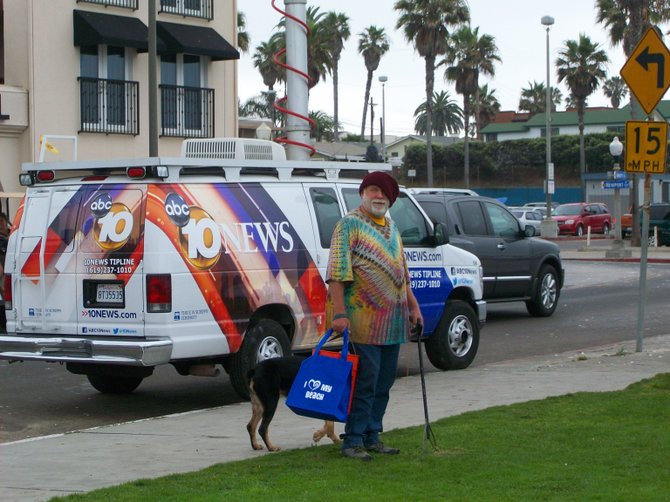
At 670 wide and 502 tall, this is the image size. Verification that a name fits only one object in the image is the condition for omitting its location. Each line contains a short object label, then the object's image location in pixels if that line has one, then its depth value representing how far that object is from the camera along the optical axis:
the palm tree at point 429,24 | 61.59
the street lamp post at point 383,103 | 61.28
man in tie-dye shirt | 7.60
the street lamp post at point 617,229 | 35.28
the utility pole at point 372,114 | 83.71
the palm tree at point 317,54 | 68.56
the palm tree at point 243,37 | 65.19
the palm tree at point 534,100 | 113.31
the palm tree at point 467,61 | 75.81
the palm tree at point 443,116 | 118.69
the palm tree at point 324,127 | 111.94
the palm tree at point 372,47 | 91.12
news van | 10.07
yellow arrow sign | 12.88
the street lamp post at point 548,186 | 49.56
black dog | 8.26
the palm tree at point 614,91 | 120.56
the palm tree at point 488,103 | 105.06
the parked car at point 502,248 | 18.12
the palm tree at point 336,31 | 84.69
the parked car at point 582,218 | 54.78
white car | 52.58
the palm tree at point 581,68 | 72.12
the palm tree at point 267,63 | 77.69
